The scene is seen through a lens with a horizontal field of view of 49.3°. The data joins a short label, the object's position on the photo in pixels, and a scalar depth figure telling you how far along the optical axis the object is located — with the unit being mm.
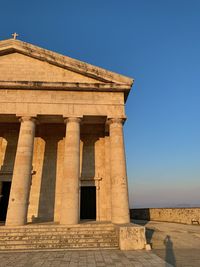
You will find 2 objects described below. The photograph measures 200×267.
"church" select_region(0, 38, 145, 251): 14078
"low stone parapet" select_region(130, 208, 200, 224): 22484
